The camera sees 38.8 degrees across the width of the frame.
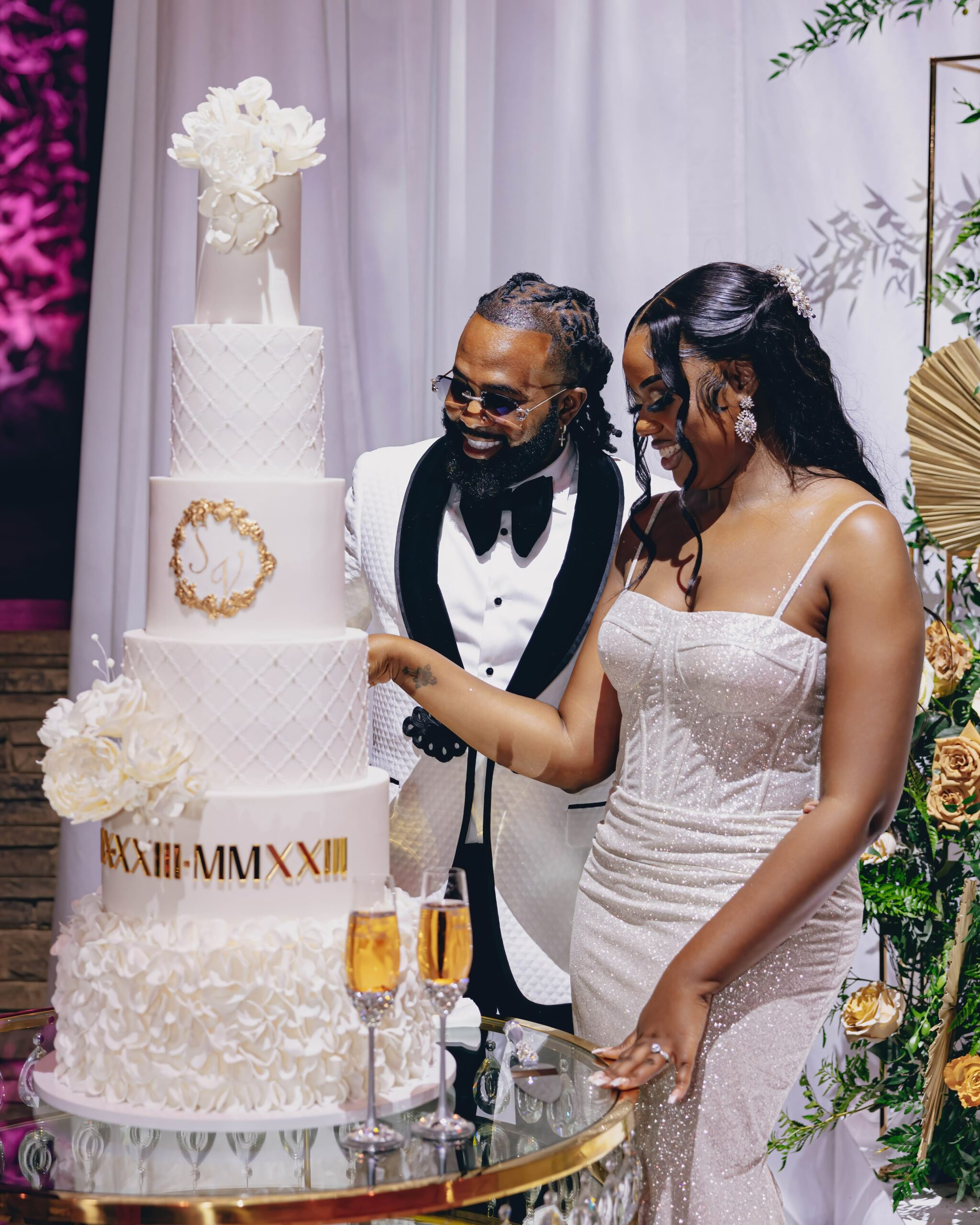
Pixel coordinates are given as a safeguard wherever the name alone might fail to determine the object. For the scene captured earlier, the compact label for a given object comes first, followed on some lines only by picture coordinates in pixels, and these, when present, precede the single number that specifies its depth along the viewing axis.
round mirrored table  1.43
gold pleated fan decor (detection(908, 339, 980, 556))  2.87
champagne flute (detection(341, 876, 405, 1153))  1.54
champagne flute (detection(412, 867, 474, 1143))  1.58
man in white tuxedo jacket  2.45
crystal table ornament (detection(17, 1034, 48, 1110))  1.70
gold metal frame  3.00
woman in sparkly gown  1.83
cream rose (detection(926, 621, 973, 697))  2.83
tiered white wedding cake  1.63
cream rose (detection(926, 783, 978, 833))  2.72
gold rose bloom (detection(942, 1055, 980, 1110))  2.71
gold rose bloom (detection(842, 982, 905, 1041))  2.96
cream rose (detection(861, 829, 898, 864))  2.90
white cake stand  1.59
